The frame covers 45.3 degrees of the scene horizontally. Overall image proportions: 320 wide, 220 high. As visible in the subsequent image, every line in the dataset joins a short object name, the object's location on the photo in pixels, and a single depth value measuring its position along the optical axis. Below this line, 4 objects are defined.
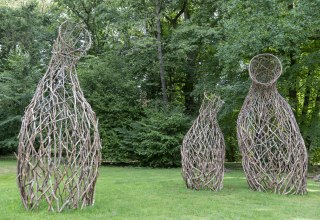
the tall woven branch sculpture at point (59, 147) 6.30
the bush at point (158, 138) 16.34
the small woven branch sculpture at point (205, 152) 8.81
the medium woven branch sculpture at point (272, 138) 8.48
